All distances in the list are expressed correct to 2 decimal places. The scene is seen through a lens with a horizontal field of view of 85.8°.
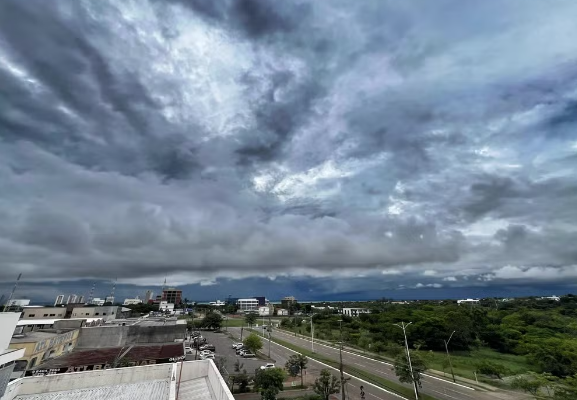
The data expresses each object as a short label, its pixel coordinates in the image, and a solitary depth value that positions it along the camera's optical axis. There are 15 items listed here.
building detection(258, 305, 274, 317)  189.88
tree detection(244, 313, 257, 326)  128.10
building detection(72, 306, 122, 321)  86.12
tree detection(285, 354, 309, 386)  47.53
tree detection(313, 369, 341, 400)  38.94
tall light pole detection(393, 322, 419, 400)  37.77
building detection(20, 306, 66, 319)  84.06
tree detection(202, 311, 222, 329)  119.44
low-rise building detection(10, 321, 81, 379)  38.75
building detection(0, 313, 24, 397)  17.77
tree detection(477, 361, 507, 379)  53.01
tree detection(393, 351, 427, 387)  41.02
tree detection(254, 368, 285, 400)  37.50
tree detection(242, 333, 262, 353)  65.81
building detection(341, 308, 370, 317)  180.50
